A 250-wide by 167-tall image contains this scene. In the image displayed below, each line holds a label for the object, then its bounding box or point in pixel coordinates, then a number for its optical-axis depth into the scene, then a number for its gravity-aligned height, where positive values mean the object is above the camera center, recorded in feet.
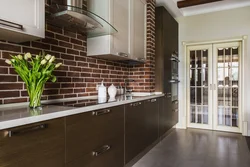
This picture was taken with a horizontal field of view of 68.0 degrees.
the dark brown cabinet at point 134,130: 7.30 -2.07
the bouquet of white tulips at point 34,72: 4.47 +0.25
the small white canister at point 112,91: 8.62 -0.41
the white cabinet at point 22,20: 4.08 +1.48
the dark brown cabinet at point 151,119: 9.21 -1.97
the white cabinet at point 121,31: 7.57 +2.51
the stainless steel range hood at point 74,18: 5.57 +2.05
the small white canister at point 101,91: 7.94 -0.38
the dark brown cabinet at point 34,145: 3.24 -1.24
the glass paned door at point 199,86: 14.69 -0.32
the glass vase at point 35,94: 4.64 -0.30
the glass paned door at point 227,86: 13.82 -0.30
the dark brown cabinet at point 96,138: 4.64 -1.65
